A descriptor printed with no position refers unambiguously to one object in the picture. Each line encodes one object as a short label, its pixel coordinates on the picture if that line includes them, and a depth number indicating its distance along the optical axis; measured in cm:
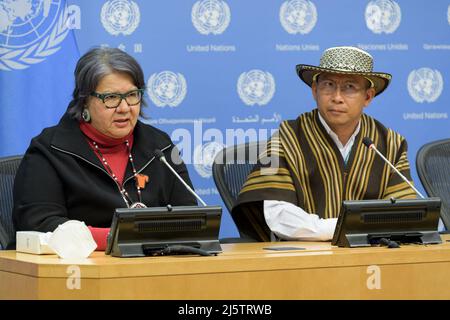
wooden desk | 493
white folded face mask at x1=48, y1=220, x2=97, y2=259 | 535
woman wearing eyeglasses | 650
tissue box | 557
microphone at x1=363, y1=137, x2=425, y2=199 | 671
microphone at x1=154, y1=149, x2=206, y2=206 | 617
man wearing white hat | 741
